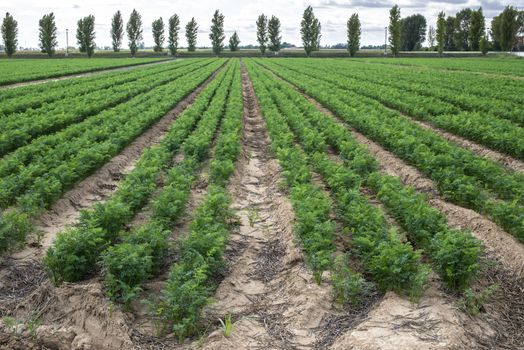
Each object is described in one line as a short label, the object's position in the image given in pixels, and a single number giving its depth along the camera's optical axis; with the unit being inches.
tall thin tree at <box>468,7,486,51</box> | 3855.8
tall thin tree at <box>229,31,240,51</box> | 4722.0
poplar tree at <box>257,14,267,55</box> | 4603.8
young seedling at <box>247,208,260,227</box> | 350.0
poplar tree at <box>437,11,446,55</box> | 3792.3
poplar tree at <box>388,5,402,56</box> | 3880.4
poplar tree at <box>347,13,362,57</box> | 4099.4
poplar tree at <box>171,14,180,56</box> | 4484.3
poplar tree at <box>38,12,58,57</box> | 3821.4
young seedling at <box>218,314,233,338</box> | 209.6
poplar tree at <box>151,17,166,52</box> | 4598.9
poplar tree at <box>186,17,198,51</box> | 4684.5
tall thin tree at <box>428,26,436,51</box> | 5812.0
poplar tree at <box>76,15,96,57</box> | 3938.0
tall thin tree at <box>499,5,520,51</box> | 3572.8
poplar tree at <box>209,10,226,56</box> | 4463.6
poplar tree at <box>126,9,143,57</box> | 4279.0
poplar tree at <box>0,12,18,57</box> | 3740.4
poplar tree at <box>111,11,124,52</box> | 4569.4
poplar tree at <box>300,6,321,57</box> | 4320.9
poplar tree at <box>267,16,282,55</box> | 4613.7
